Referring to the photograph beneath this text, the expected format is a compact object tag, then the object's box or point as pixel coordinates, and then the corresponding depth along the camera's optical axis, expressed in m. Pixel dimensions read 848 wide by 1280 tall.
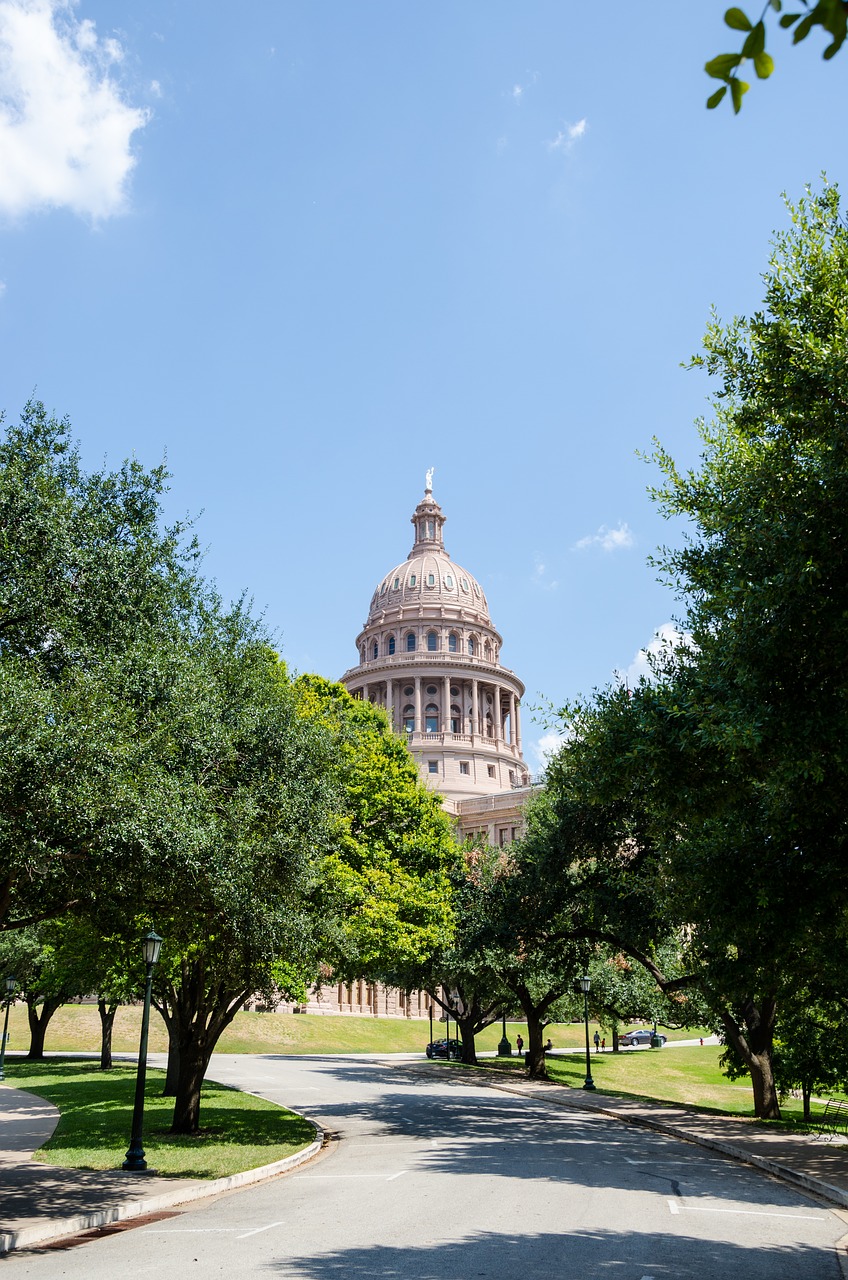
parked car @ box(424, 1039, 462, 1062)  57.38
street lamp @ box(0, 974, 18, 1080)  42.61
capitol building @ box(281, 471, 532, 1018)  124.38
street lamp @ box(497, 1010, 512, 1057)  64.19
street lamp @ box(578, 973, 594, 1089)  37.27
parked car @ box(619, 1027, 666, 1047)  90.31
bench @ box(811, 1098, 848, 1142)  25.03
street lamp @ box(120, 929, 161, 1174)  17.80
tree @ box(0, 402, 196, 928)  12.76
